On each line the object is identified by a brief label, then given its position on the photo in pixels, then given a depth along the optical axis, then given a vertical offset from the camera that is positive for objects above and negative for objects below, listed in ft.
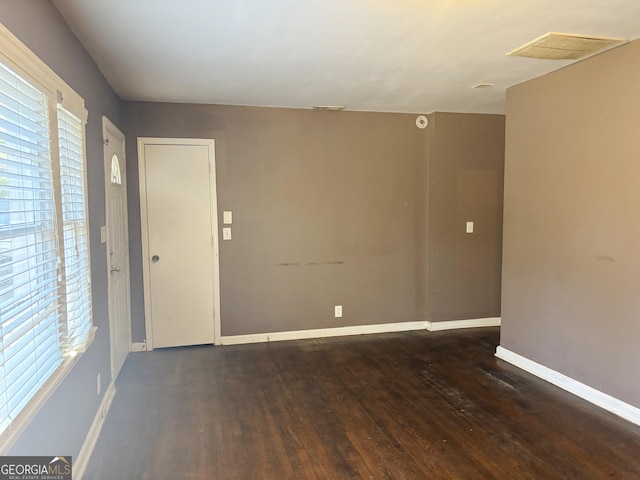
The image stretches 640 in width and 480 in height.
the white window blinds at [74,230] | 6.89 -0.25
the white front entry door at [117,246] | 10.62 -0.85
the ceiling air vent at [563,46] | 8.43 +3.59
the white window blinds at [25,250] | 4.63 -0.43
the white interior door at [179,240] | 13.46 -0.80
